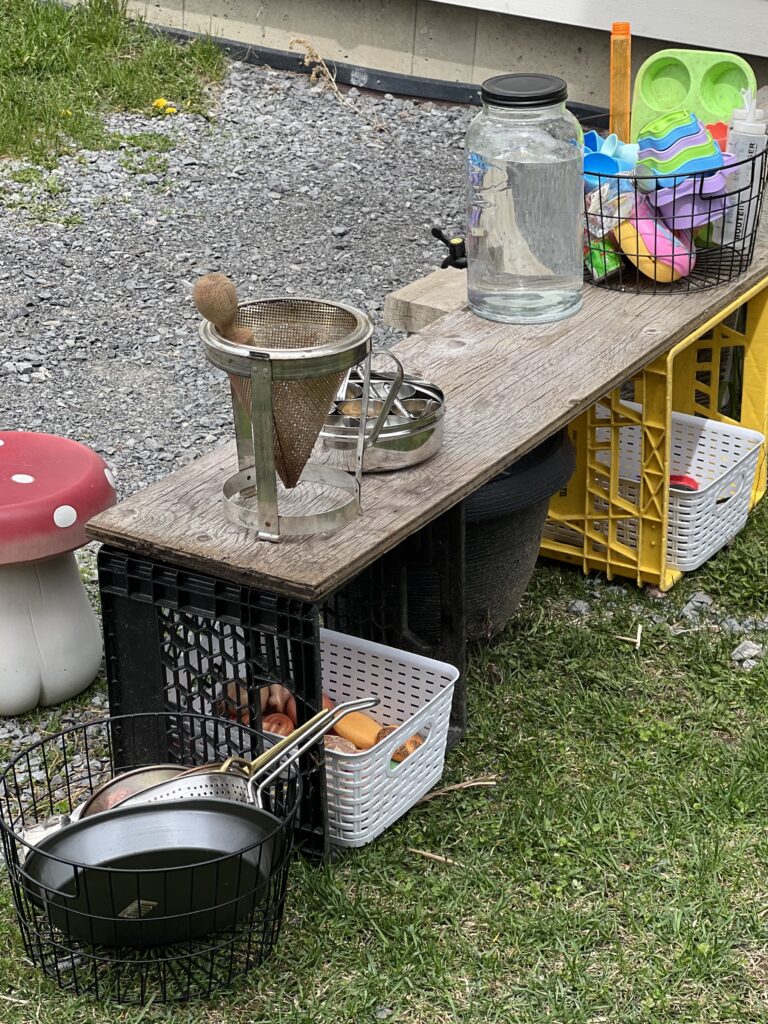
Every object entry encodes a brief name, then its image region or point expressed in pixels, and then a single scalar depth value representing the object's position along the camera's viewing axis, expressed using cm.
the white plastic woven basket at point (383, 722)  300
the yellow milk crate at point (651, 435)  396
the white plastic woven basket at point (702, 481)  414
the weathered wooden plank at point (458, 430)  283
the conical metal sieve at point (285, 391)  268
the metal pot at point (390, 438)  307
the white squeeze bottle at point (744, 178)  397
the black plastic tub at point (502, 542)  349
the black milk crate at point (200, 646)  284
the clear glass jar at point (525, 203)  363
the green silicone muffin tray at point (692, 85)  431
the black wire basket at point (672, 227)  393
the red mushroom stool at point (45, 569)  335
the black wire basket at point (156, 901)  264
